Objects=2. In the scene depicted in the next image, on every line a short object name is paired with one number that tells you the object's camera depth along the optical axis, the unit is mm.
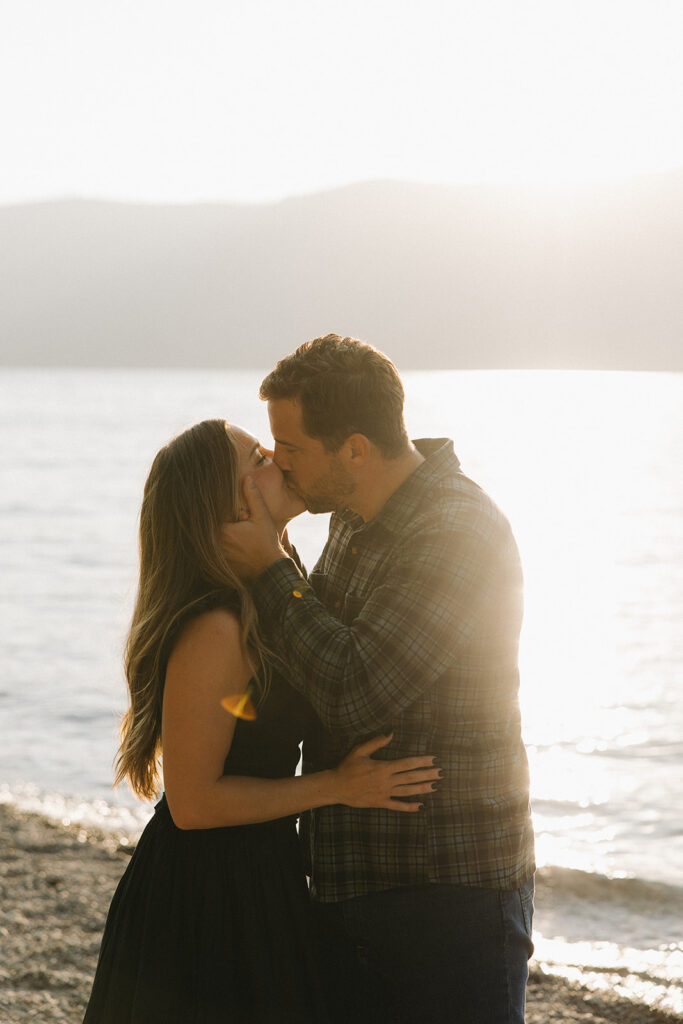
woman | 2490
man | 2379
